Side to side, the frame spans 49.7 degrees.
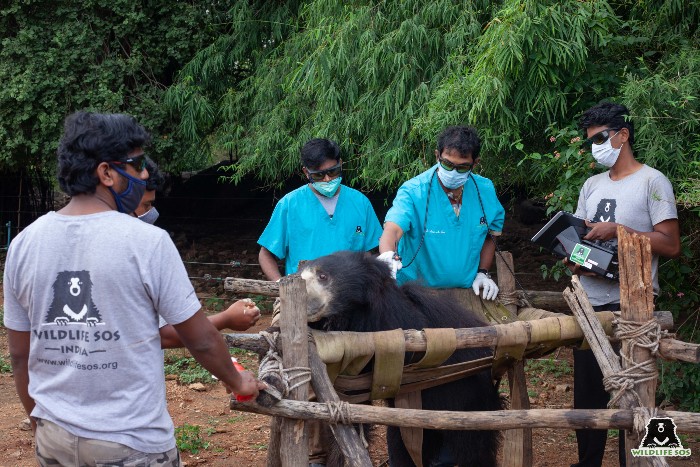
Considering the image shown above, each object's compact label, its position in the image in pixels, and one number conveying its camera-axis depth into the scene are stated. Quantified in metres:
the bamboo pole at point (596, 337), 3.16
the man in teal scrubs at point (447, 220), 4.21
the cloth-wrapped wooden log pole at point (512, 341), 3.08
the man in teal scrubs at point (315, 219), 4.35
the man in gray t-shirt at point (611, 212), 3.87
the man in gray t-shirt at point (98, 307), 2.13
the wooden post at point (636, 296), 3.18
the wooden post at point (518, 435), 4.02
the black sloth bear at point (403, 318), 3.58
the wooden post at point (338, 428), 2.89
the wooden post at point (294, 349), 2.97
